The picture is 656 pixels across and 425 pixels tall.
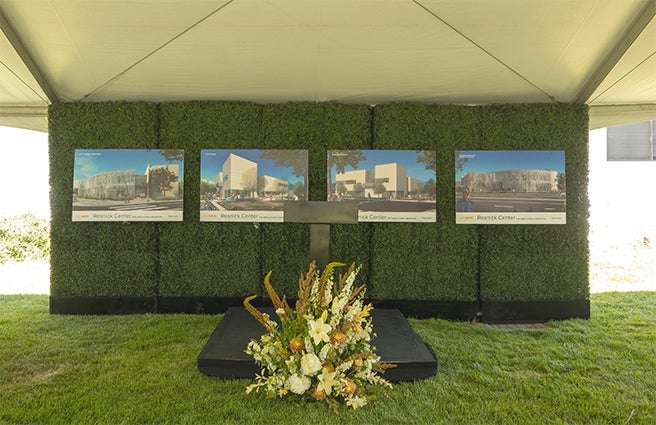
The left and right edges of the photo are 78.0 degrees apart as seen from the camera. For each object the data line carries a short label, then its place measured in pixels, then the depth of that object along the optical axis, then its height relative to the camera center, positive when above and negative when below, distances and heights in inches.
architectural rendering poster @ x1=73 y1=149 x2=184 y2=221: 182.5 +15.2
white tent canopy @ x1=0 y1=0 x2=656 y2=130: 134.8 +63.5
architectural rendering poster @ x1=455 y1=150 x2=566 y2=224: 182.9 +12.7
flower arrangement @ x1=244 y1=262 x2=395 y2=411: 94.0 -32.5
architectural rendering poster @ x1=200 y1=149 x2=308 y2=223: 183.0 +15.9
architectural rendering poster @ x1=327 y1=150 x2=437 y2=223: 183.0 +15.2
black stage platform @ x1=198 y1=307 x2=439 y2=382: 114.0 -40.1
